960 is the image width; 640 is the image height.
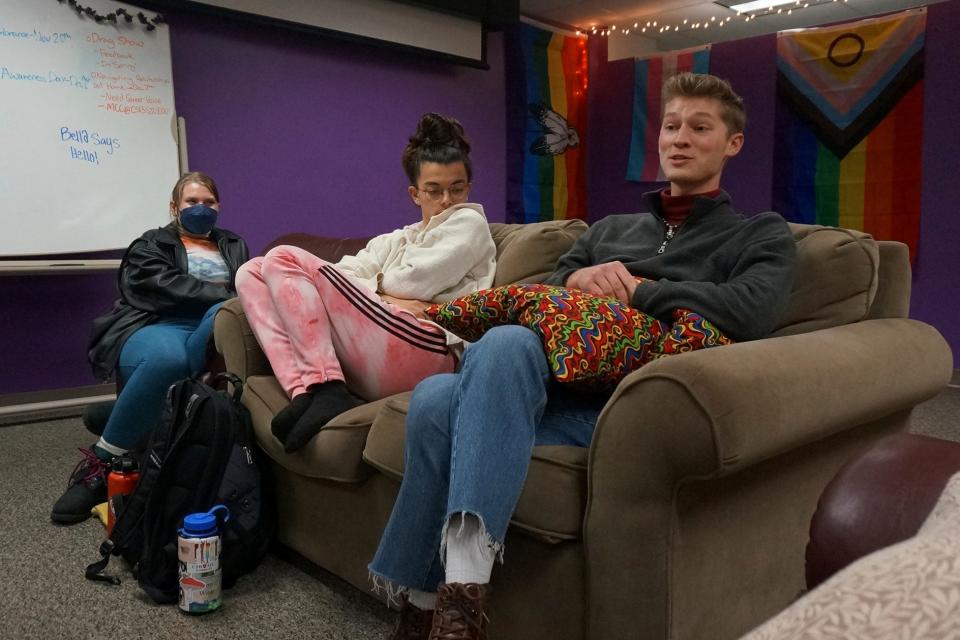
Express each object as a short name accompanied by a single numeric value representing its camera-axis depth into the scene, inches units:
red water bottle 68.3
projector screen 131.8
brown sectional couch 38.4
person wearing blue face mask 79.6
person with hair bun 60.3
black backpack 60.1
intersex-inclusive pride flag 143.9
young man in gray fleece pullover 42.0
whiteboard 111.3
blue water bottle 56.4
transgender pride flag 174.7
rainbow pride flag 191.6
